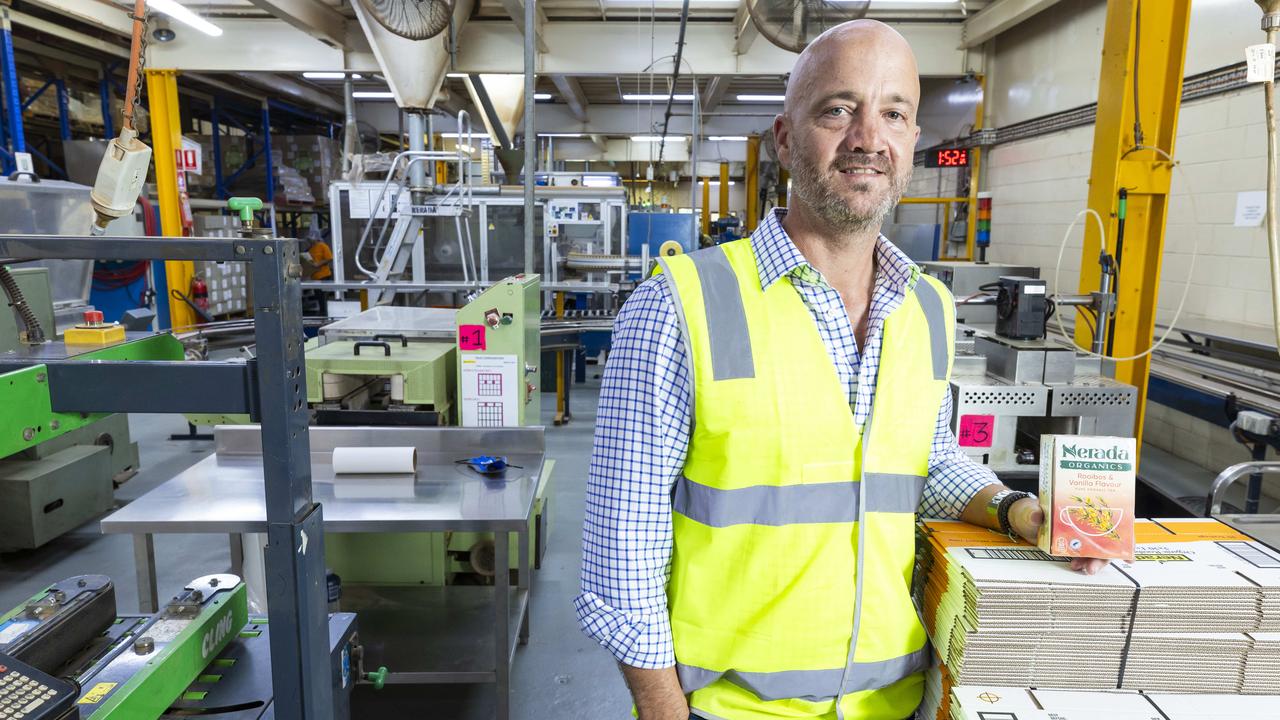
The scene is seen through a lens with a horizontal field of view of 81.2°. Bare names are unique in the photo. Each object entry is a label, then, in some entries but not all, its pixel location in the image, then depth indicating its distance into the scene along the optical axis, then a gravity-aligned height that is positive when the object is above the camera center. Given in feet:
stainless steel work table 6.31 -2.22
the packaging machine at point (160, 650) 3.65 -2.13
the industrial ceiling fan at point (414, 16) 13.51 +4.39
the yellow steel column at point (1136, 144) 9.19 +1.49
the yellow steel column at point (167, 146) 21.85 +3.00
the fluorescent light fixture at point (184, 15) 15.38 +5.12
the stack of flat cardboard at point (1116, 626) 3.24 -1.58
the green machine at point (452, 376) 8.23 -1.34
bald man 3.28 -0.91
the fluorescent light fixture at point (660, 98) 31.53 +6.82
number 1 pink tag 8.36 -0.94
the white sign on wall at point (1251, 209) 10.99 +0.83
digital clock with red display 20.20 +2.78
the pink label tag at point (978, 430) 7.63 -1.72
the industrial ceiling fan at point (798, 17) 11.76 +3.83
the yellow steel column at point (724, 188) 39.36 +3.65
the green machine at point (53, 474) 10.41 -3.38
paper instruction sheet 8.43 -1.54
